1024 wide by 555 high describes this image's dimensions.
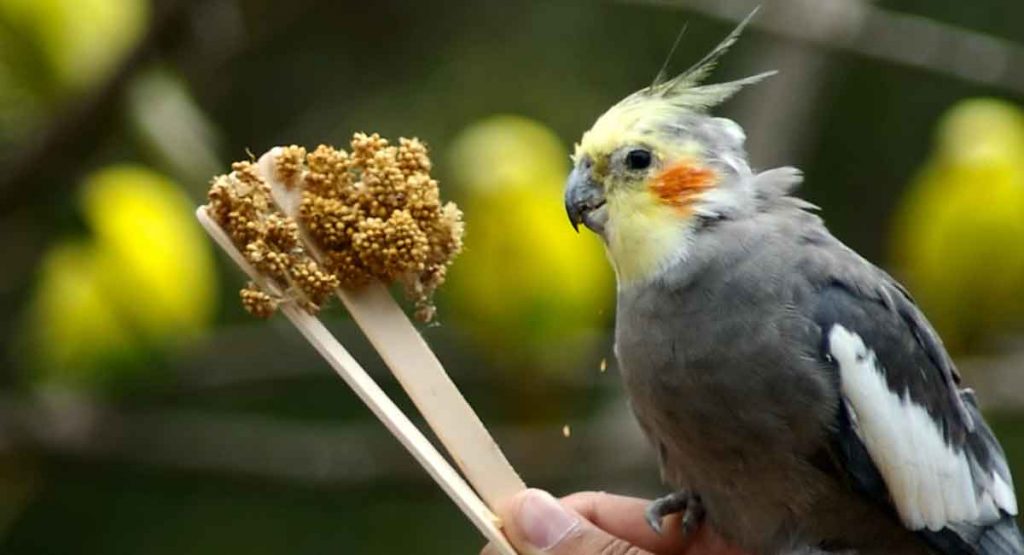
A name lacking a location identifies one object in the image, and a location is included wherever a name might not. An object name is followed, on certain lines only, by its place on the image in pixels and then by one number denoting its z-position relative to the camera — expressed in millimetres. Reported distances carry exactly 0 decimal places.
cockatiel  3113
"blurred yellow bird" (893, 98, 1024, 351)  5066
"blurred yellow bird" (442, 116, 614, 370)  5027
